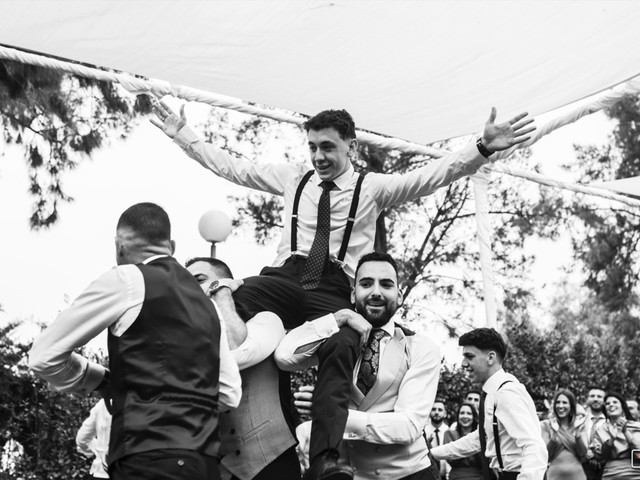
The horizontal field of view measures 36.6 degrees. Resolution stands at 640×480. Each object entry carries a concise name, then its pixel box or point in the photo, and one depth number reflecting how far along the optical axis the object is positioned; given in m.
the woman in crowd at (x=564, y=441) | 9.52
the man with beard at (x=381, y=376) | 4.31
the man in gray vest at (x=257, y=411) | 4.23
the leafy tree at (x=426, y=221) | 19.62
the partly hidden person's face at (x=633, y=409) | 11.37
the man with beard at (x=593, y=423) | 10.30
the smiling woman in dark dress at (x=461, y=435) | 10.03
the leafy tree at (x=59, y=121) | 13.91
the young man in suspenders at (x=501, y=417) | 5.90
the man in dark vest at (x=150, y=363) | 3.36
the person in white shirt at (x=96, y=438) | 9.09
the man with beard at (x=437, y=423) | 11.42
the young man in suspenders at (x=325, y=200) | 4.58
